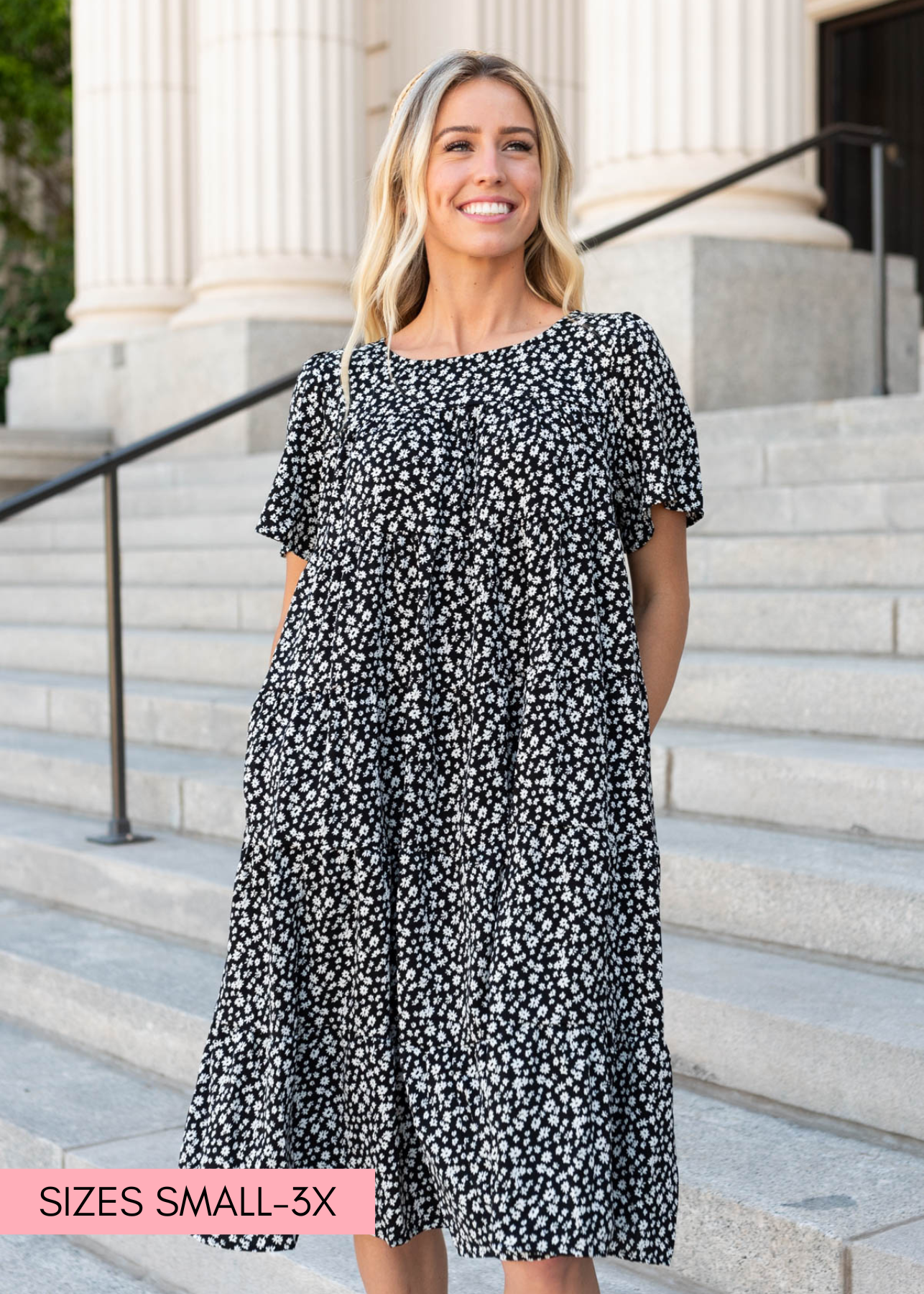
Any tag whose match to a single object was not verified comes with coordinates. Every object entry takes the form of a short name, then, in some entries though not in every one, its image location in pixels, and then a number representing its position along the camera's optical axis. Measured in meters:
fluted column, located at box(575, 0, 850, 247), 8.12
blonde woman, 2.15
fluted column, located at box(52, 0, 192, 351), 12.27
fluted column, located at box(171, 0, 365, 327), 10.88
